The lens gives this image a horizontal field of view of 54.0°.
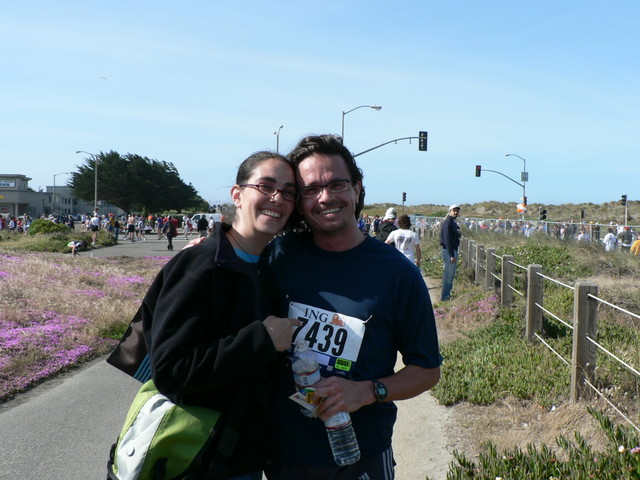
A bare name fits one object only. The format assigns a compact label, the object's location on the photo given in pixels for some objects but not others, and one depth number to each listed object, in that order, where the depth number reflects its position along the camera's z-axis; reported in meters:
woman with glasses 1.94
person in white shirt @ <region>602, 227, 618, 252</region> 18.73
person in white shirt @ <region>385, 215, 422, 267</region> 12.28
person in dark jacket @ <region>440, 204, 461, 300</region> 12.40
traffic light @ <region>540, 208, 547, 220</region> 50.58
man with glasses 2.16
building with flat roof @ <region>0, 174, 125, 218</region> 95.88
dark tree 78.31
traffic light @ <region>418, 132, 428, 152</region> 39.91
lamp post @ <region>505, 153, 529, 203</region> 59.03
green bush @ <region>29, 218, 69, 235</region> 33.19
